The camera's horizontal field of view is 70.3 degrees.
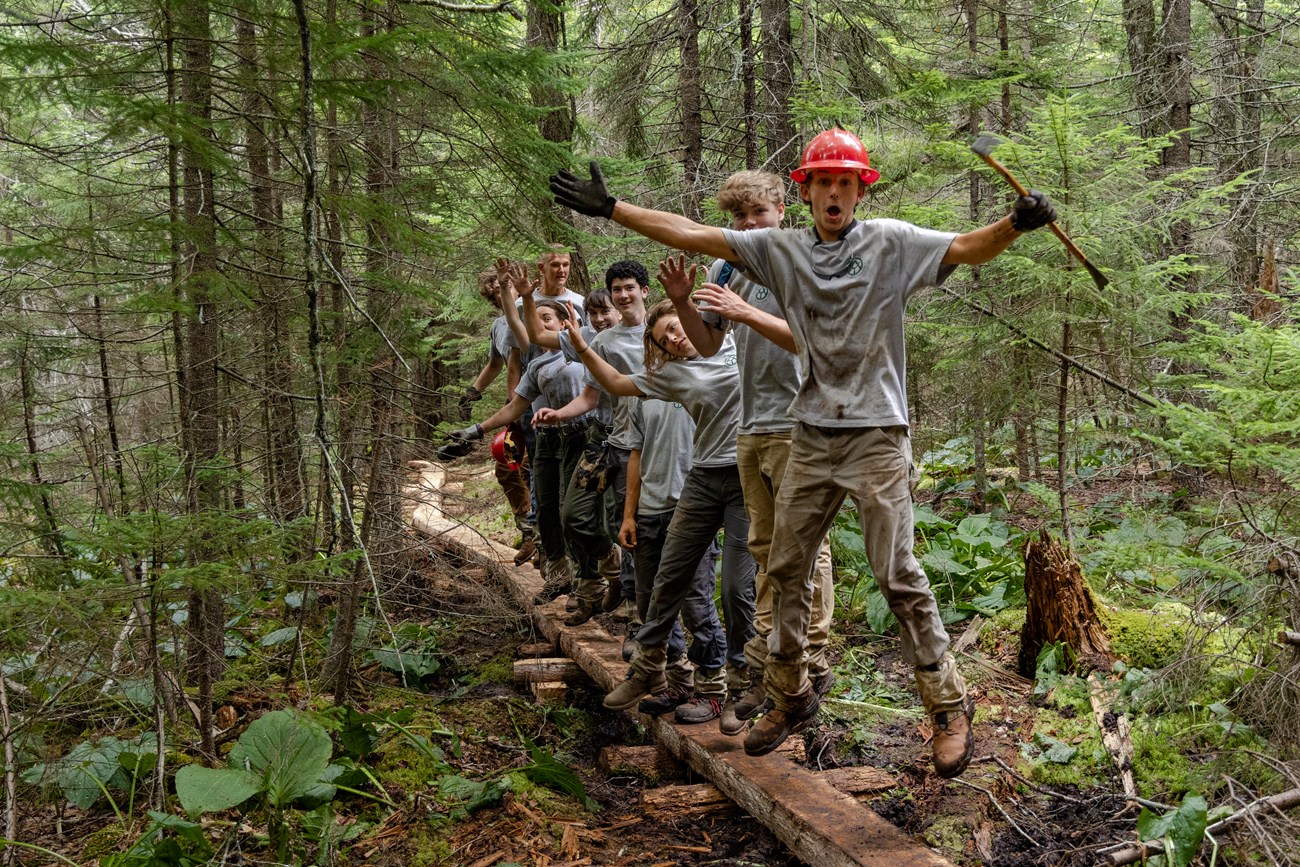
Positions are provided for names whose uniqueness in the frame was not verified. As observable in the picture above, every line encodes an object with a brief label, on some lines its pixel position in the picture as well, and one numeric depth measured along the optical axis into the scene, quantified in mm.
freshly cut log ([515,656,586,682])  6707
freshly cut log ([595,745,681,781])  5406
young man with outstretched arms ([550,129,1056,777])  3707
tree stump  5449
